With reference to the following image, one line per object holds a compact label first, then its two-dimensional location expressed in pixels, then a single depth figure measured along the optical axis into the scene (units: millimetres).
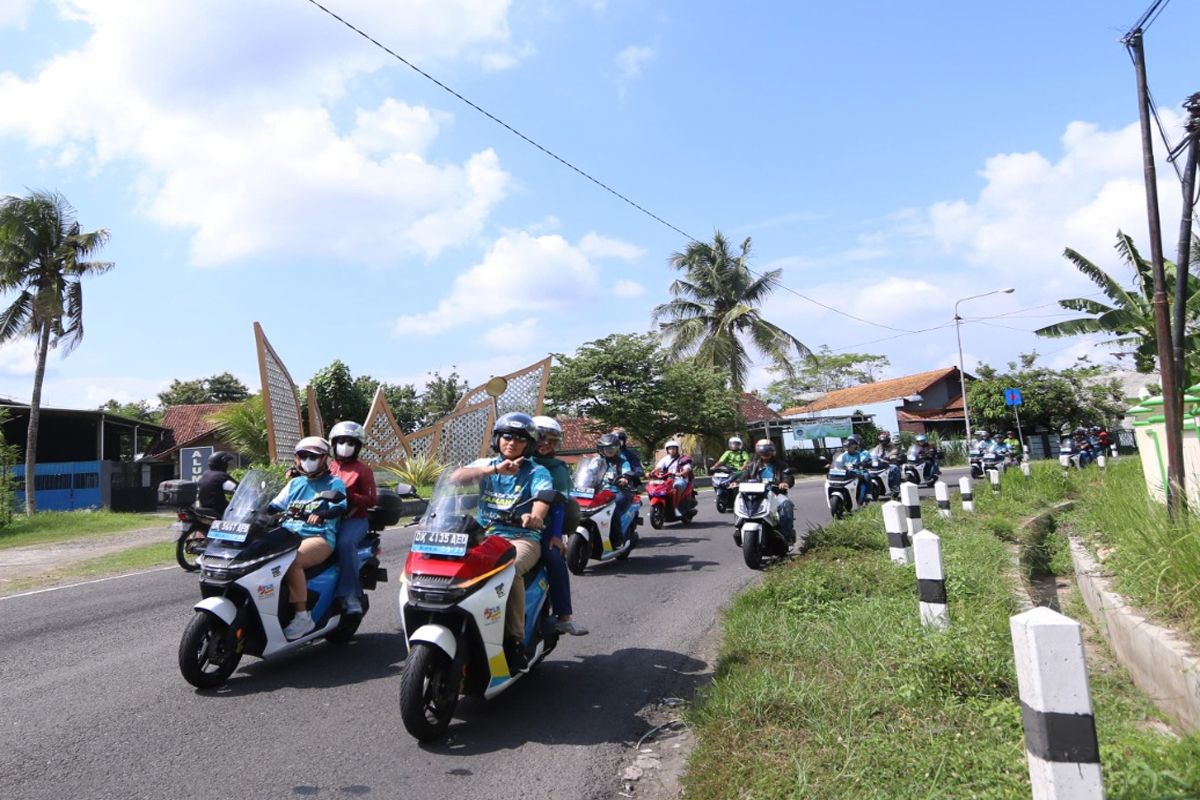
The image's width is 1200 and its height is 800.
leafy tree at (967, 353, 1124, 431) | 37719
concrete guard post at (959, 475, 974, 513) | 11708
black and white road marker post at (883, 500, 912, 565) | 6660
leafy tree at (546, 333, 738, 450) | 31328
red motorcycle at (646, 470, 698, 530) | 12945
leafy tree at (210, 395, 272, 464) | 23875
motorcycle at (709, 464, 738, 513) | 11893
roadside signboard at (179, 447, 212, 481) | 19188
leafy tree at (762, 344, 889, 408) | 52781
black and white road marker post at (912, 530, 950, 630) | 4715
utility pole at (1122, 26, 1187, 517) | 6715
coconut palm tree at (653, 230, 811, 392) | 34406
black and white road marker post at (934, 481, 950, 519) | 10648
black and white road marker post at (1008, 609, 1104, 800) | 2143
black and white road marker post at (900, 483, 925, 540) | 7941
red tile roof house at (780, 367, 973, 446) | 41656
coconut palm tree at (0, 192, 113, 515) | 23375
